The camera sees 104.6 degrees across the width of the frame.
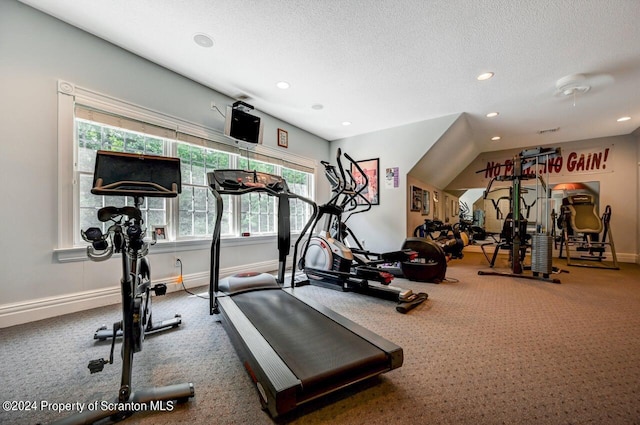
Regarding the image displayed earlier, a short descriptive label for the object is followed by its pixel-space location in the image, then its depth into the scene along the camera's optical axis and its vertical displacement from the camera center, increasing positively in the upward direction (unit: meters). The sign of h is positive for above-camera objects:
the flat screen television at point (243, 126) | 3.59 +1.32
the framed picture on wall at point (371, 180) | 5.33 +0.72
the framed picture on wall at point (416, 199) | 5.24 +0.31
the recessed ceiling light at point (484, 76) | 3.11 +1.76
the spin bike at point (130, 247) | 1.18 -0.18
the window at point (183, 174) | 2.59 +0.48
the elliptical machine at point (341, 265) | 2.85 -0.71
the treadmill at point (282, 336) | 1.21 -0.81
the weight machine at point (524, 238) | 3.74 -0.40
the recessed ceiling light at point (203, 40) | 2.51 +1.81
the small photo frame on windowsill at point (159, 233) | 2.97 -0.24
